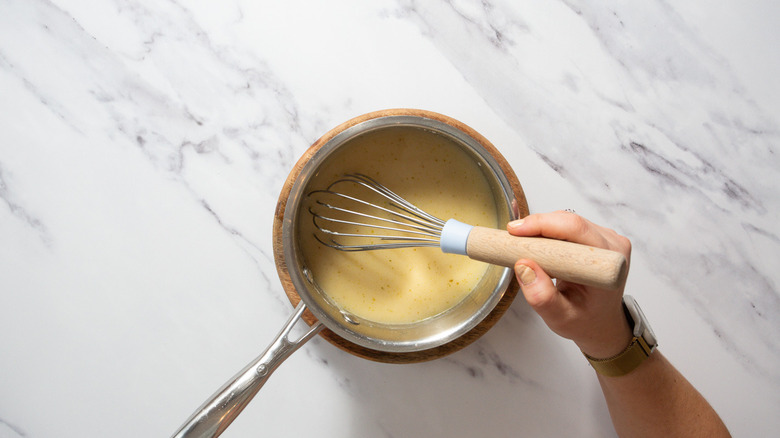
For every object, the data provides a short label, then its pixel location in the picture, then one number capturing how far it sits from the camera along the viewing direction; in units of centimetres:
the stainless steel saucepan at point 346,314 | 63
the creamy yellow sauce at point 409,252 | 76
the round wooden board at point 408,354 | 75
